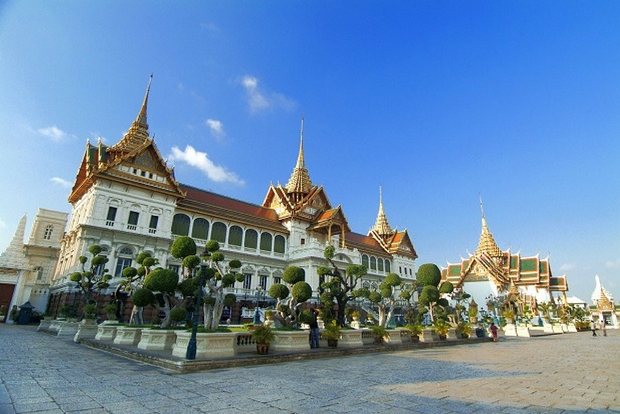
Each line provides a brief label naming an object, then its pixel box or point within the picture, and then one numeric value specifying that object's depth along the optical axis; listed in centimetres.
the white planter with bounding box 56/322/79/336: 2106
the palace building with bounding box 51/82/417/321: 2808
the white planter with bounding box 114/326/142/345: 1552
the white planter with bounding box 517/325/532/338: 3419
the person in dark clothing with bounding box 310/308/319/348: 1588
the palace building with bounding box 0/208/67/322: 3384
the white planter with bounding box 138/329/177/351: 1384
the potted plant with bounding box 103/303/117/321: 1920
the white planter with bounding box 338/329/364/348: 1698
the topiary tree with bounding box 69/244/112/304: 2191
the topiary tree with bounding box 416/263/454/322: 2533
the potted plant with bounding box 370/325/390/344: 1872
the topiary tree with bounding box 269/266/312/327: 1617
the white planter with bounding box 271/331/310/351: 1438
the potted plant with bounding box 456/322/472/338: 2534
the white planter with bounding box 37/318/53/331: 2400
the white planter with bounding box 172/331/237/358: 1177
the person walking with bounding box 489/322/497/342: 2615
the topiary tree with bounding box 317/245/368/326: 1927
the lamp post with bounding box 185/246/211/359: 1083
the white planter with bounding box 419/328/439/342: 2184
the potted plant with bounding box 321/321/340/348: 1648
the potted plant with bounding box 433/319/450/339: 2327
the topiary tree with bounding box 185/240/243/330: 1458
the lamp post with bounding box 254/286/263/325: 2666
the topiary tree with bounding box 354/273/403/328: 2336
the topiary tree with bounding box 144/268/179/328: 1453
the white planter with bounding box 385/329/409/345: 1915
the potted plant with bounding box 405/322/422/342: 2144
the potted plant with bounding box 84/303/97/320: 1970
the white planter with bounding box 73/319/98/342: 1827
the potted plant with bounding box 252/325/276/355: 1320
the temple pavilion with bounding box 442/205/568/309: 5931
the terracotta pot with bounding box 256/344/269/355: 1325
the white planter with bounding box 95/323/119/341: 1758
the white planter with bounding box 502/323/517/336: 3567
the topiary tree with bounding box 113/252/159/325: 1774
